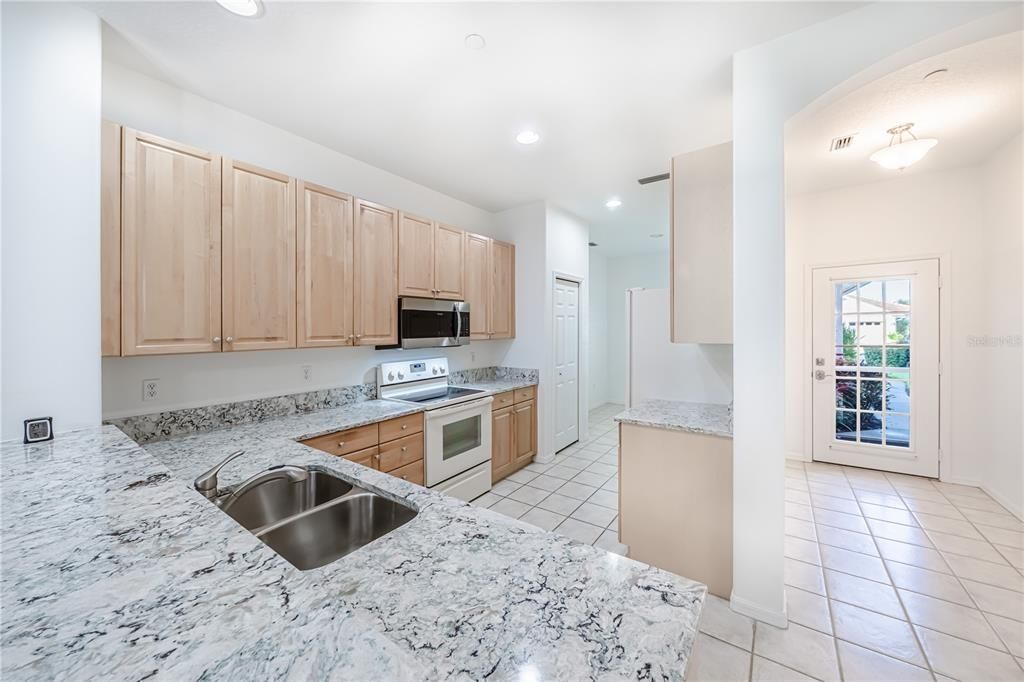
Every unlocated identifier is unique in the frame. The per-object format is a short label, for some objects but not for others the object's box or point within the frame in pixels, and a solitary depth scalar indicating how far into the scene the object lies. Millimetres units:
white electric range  2900
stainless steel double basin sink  1225
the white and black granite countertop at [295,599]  482
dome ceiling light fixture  2541
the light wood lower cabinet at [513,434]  3586
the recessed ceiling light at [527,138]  2631
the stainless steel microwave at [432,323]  3021
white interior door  4387
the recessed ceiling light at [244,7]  1558
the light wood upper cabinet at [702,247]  2102
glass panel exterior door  3545
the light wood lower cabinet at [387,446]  2318
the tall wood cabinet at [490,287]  3725
